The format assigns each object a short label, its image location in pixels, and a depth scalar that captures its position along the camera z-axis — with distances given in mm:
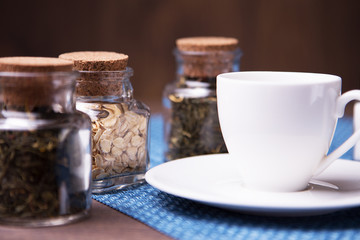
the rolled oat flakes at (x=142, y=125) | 580
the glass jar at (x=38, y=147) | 475
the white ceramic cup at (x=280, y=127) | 497
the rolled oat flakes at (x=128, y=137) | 568
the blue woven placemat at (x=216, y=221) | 468
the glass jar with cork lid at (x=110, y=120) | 557
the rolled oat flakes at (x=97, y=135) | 554
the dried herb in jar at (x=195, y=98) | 660
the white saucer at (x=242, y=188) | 470
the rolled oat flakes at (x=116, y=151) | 562
